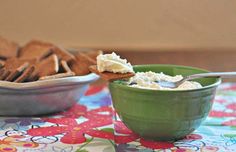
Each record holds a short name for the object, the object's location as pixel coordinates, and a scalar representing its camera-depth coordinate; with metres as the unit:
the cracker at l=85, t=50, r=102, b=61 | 0.84
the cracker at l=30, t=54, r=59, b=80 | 0.77
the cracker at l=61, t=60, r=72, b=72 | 0.79
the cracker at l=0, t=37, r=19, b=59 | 0.85
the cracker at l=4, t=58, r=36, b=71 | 0.79
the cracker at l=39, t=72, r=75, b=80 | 0.75
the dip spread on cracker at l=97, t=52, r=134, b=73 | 0.67
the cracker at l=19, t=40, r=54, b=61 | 0.84
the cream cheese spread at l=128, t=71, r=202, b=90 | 0.67
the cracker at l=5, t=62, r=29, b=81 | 0.75
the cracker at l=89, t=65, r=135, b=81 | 0.67
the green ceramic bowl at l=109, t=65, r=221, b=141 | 0.64
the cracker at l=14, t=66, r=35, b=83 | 0.75
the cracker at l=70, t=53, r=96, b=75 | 0.80
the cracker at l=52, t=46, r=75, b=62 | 0.83
